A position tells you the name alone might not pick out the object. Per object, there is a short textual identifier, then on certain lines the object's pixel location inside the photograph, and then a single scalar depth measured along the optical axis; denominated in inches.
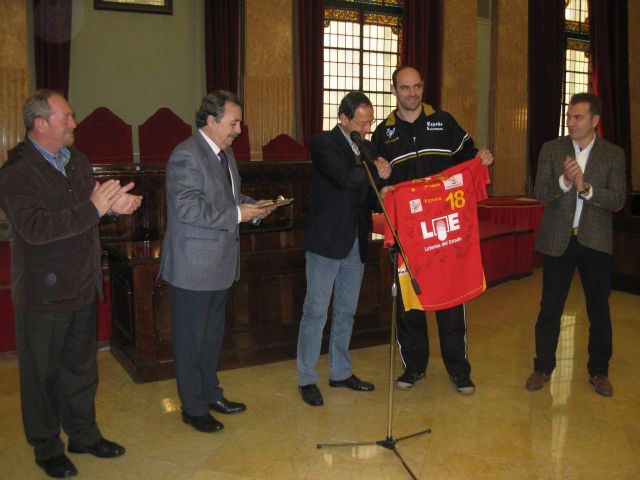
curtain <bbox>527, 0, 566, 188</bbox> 414.9
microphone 107.3
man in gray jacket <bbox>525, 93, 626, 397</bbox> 135.3
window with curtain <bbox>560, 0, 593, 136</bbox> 448.1
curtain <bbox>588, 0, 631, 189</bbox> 438.3
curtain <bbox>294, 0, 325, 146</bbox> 347.6
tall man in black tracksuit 132.8
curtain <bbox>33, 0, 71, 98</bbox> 295.9
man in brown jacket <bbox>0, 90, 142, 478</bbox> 96.4
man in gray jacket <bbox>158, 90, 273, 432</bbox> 113.8
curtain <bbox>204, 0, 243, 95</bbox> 327.9
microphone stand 105.1
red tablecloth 303.7
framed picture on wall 313.9
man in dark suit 125.8
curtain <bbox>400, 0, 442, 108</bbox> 374.3
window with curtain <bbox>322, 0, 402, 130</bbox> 384.2
